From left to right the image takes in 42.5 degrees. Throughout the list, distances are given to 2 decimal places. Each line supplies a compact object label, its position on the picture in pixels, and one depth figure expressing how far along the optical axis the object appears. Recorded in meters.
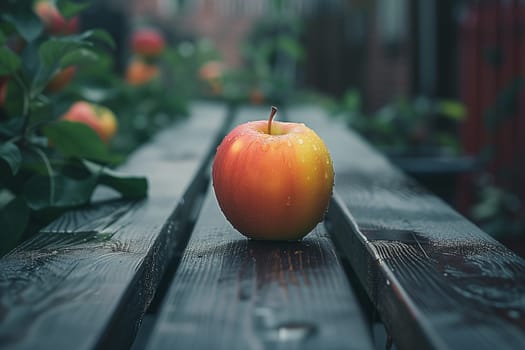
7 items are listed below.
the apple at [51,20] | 2.03
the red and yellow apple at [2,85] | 1.55
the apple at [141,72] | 3.41
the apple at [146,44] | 3.41
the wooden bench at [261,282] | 0.61
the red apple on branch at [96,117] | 1.87
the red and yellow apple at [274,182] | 0.95
